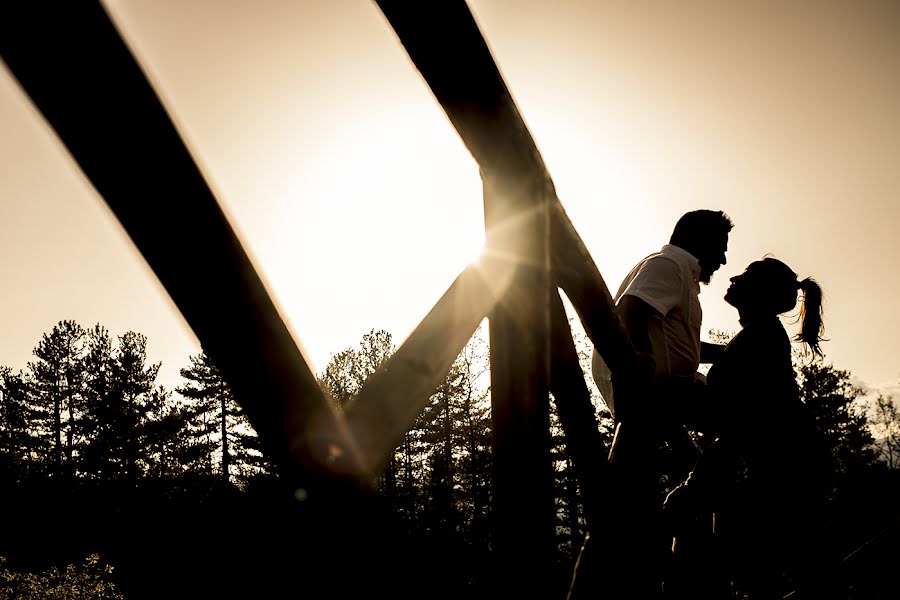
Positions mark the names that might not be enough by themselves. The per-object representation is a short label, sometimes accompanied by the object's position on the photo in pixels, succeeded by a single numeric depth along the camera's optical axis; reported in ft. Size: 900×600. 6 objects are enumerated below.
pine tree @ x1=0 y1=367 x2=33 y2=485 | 134.31
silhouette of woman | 7.63
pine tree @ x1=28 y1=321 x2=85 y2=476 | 142.72
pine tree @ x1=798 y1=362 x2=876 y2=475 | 135.04
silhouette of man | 6.09
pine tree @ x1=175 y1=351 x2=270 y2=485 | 139.44
